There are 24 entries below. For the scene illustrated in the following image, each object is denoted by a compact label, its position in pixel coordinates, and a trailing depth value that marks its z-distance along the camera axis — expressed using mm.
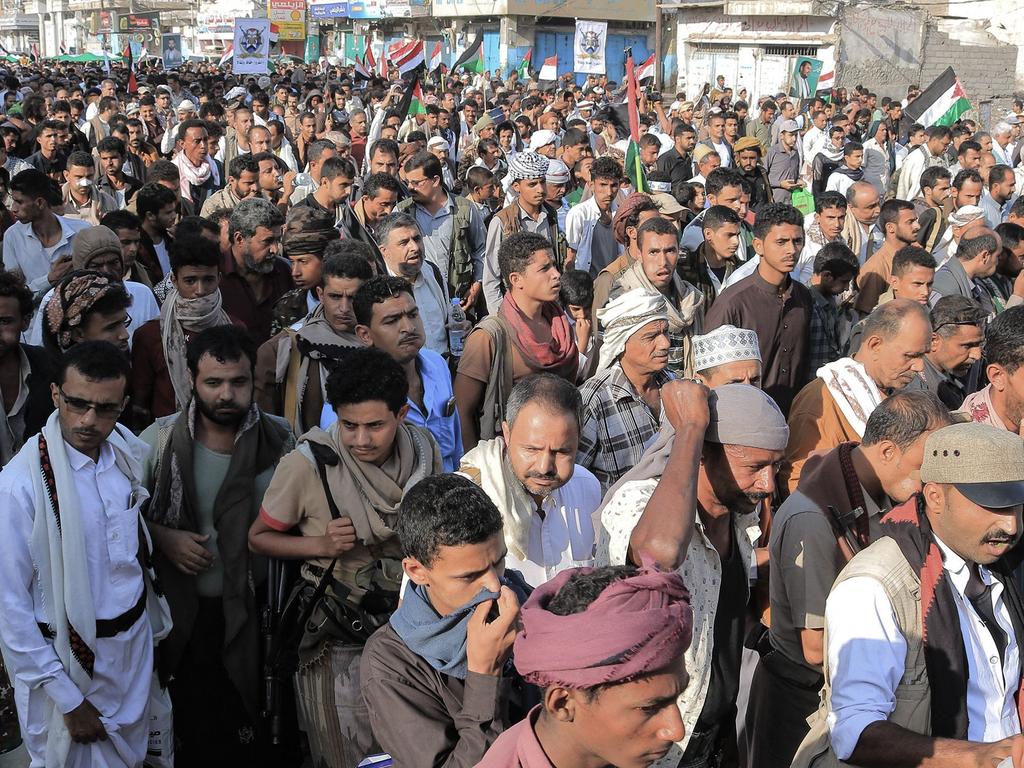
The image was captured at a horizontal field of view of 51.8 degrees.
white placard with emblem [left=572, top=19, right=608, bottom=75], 22156
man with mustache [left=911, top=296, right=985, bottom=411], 5008
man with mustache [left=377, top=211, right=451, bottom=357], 5512
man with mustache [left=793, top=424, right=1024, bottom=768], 2379
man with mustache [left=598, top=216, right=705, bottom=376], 5531
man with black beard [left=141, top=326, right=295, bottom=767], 3533
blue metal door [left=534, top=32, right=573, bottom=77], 40812
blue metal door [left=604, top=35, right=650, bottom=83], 40438
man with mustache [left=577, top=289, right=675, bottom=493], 4086
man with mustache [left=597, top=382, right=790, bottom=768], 2686
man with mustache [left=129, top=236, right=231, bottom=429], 4500
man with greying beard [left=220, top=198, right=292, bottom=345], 5609
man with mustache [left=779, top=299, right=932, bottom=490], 4008
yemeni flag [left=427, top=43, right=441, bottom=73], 21938
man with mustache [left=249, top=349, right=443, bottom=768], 3293
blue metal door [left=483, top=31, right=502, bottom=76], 40812
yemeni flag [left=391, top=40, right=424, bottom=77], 16375
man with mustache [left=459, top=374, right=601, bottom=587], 3113
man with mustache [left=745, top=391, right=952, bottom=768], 2904
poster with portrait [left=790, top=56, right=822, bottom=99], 26230
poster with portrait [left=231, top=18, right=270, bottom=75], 19469
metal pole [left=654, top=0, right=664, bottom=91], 27892
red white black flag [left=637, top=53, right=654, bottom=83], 19625
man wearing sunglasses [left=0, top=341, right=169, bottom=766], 3072
